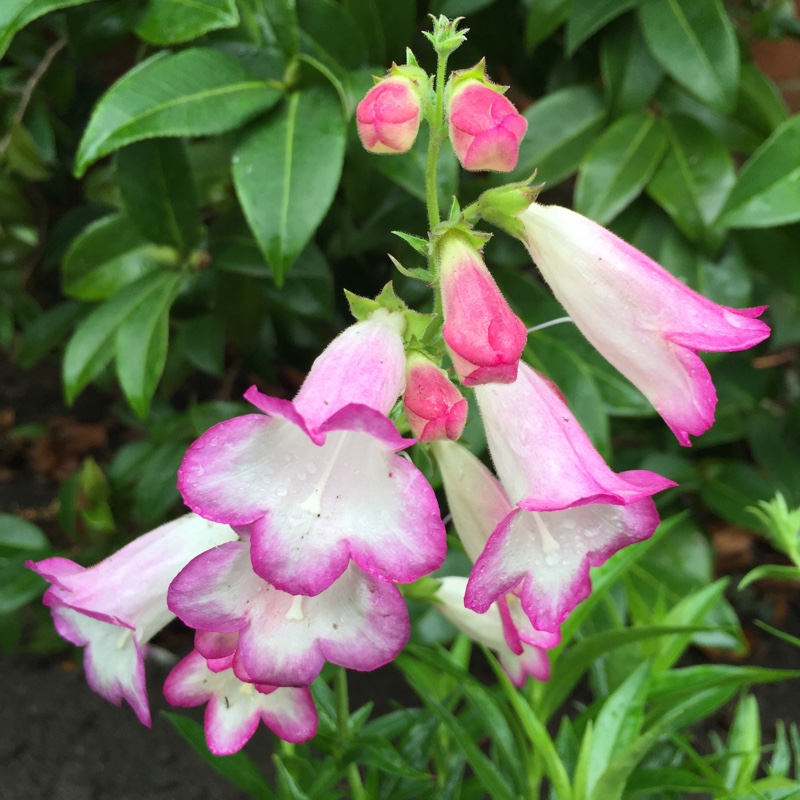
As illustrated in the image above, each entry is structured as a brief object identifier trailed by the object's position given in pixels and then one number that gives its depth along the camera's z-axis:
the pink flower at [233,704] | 0.19
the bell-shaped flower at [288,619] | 0.16
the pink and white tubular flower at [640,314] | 0.17
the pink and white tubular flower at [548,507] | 0.16
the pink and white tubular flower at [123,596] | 0.18
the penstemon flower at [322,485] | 0.15
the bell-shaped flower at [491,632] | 0.21
